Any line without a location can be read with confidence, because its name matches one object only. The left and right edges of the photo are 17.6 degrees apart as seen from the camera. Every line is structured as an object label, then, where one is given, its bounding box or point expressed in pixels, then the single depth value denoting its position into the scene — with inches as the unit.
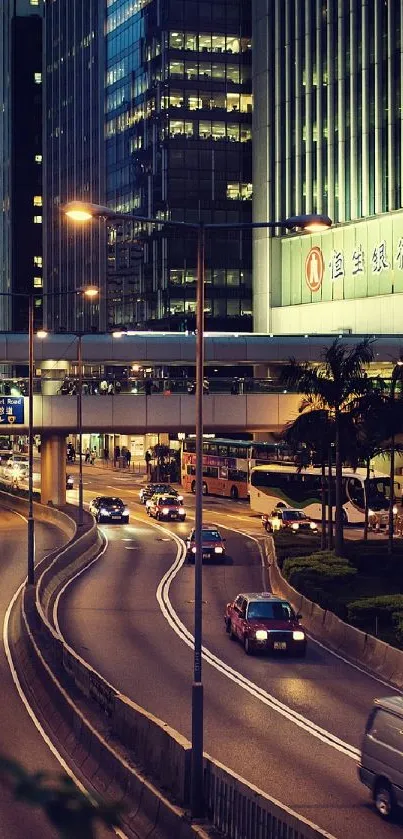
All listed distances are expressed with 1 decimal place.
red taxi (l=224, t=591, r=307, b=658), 1417.3
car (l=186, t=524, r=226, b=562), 2308.1
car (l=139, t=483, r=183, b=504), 3399.9
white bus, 2947.8
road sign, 2807.6
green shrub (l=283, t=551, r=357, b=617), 1680.2
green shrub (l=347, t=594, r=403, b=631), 1509.4
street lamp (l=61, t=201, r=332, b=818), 779.4
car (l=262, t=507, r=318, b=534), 2778.1
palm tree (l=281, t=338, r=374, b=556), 2206.0
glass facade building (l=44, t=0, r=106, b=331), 6274.6
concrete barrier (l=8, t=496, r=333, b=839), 633.0
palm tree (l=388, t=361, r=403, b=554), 2164.4
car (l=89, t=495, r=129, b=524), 3073.3
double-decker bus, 3385.8
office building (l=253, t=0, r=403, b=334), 3951.8
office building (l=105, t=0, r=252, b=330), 5236.2
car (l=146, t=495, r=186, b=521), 3147.1
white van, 760.3
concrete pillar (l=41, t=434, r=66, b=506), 3201.3
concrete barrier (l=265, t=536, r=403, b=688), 1296.8
